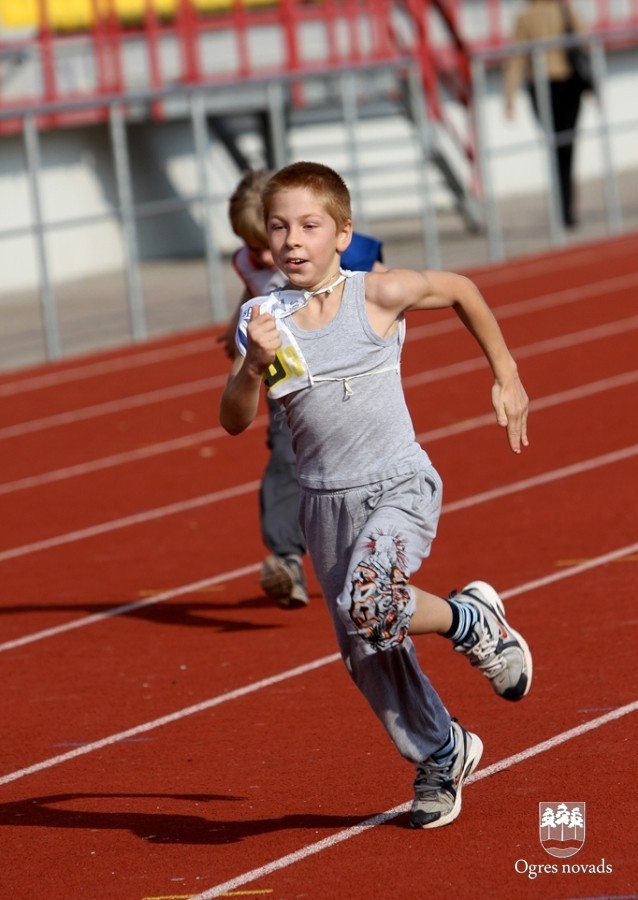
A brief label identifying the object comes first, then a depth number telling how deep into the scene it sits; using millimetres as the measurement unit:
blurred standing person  36166
